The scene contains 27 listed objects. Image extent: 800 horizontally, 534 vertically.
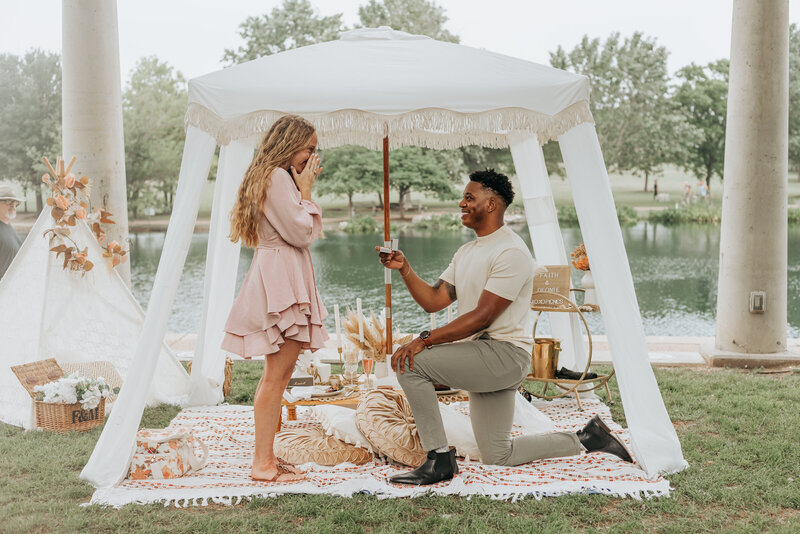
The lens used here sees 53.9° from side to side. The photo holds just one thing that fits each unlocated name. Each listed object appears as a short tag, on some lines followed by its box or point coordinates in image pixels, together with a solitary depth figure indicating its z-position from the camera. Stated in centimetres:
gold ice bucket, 486
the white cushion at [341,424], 388
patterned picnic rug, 335
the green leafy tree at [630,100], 3362
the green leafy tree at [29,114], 3434
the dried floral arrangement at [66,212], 493
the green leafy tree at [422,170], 2684
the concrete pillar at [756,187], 611
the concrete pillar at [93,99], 567
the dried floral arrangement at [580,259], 542
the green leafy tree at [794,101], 3553
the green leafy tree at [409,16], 3009
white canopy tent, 371
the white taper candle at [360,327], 454
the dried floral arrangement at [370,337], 455
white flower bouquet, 436
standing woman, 337
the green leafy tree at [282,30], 3077
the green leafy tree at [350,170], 2734
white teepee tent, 486
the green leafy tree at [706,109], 3625
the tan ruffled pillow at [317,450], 383
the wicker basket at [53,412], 438
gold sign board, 496
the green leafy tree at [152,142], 3197
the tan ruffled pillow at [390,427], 374
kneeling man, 347
